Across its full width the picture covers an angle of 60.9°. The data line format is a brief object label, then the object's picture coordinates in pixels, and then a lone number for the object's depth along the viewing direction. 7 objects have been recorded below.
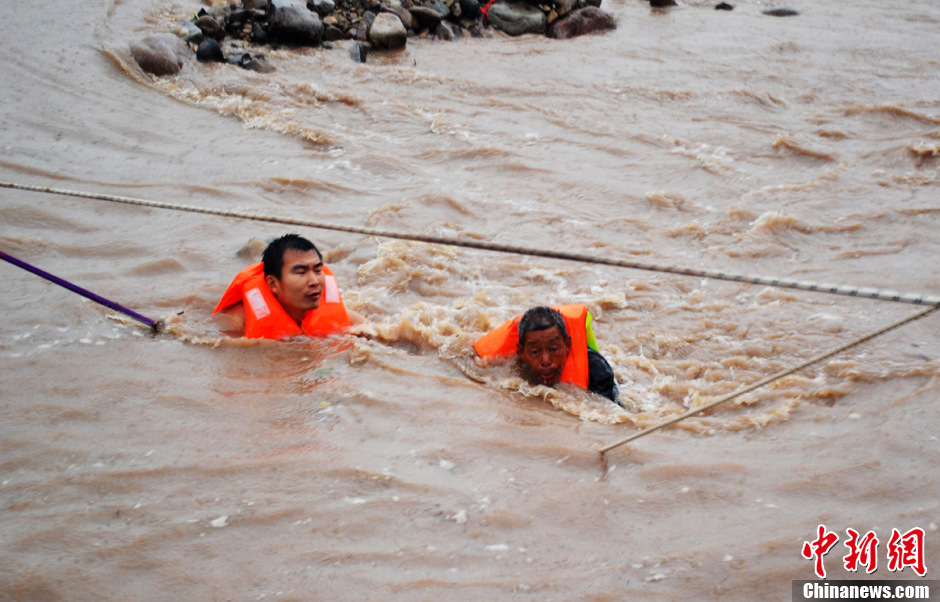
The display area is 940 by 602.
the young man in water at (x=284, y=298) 4.34
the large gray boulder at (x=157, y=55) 8.72
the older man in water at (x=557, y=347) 4.06
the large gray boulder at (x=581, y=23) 11.20
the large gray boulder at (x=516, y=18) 11.27
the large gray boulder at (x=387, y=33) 10.05
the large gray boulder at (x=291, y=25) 9.75
